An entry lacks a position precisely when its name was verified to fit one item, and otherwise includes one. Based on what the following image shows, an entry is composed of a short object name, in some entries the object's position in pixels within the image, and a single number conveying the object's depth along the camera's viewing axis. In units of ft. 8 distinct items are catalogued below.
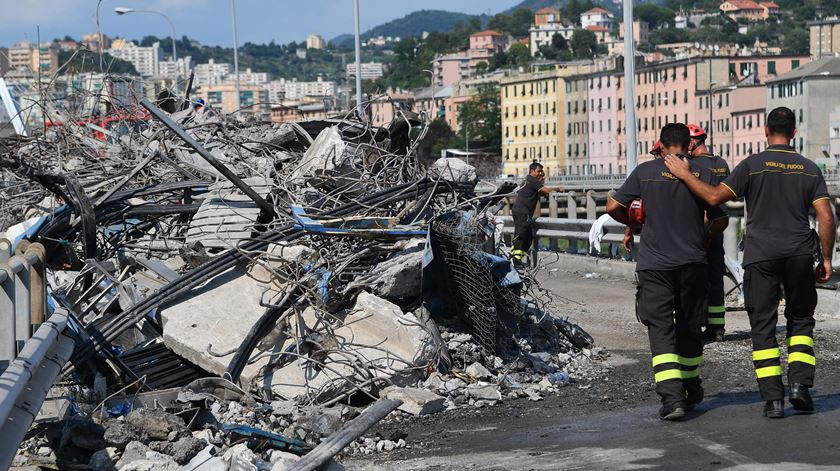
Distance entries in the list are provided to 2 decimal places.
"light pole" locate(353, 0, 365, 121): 121.70
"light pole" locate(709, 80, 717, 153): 456.77
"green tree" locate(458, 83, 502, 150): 654.12
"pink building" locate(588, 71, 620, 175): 525.34
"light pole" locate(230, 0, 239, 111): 177.10
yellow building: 562.66
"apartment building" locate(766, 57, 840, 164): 440.45
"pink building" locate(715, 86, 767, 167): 465.06
